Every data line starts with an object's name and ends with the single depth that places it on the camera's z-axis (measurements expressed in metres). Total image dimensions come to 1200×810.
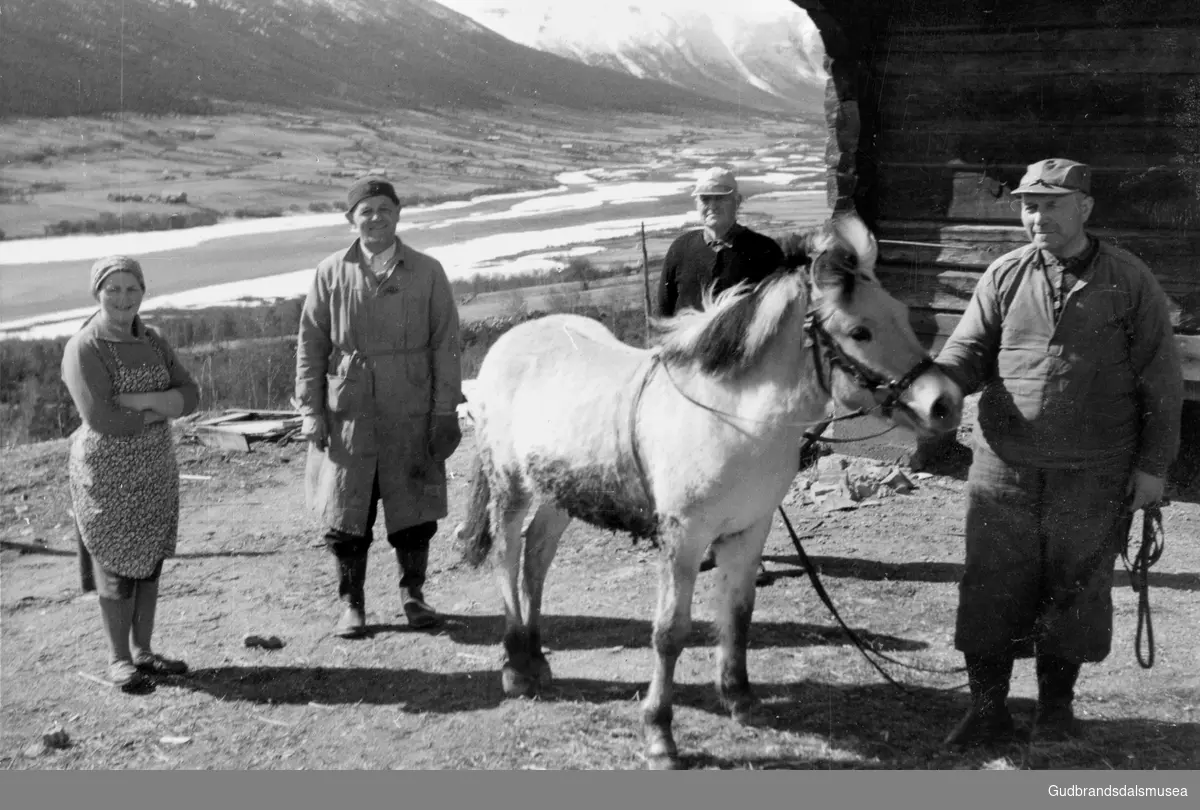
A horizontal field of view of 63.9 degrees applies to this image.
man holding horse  3.30
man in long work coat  4.74
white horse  3.20
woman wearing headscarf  4.24
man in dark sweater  4.64
